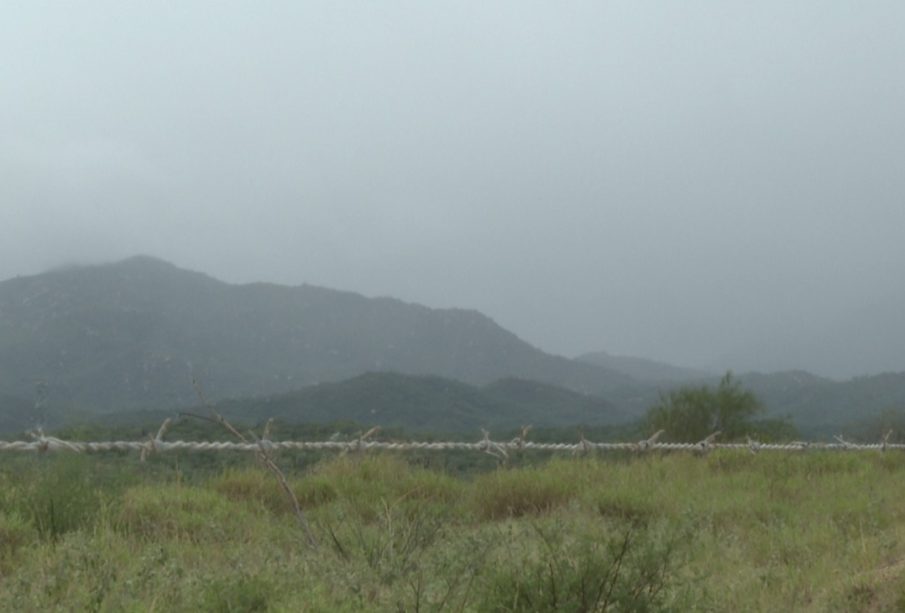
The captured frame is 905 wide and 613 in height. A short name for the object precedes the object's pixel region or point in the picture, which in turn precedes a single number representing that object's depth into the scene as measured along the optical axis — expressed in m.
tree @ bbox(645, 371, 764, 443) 19.73
